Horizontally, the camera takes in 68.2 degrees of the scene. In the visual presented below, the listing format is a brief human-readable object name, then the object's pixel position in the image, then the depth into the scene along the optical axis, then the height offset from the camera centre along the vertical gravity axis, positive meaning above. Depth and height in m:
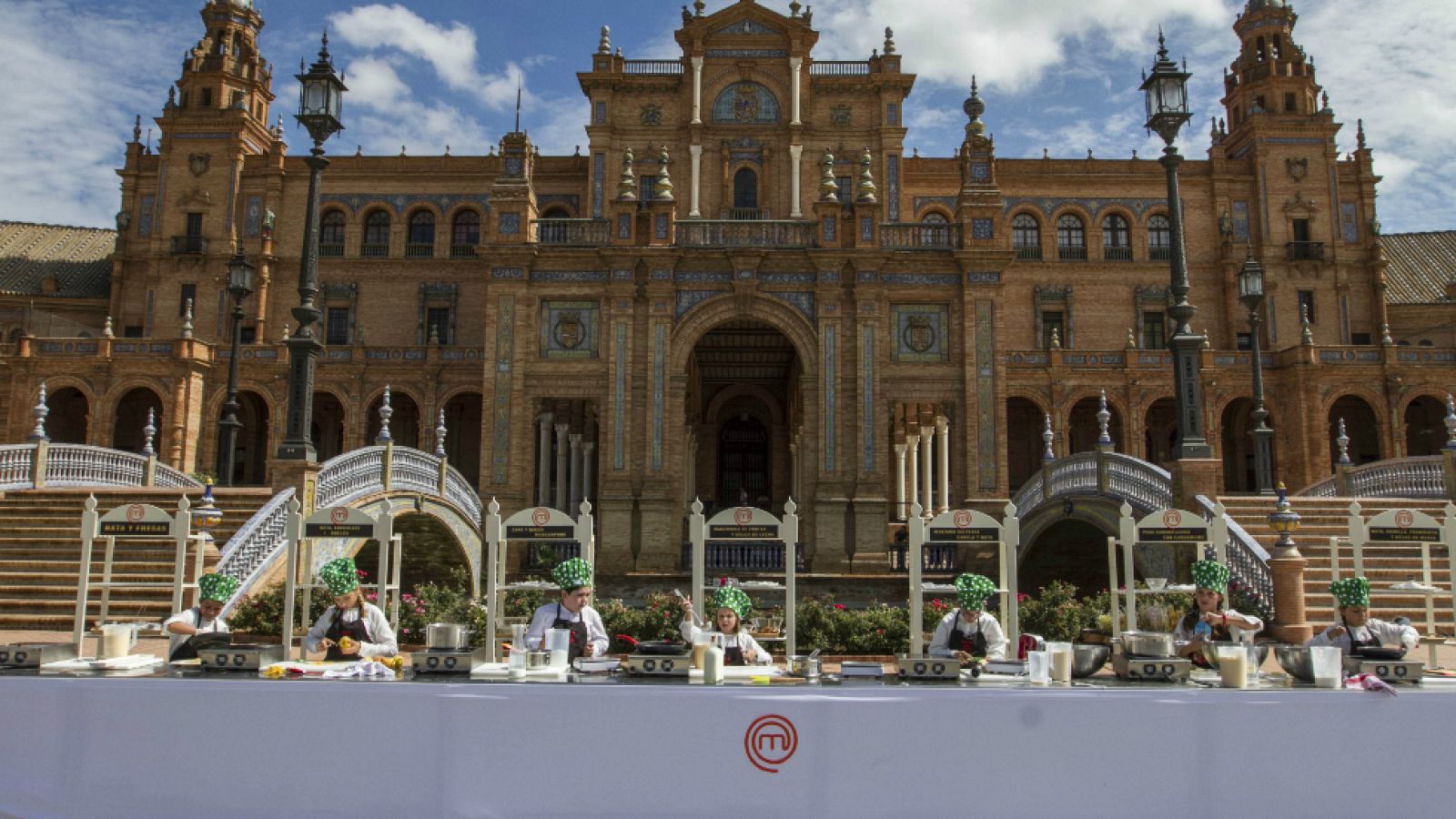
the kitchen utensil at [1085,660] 6.43 -0.50
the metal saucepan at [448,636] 6.75 -0.41
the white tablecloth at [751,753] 5.62 -0.95
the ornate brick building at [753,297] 25.08 +8.06
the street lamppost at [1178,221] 15.83 +5.40
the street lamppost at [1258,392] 20.69 +3.58
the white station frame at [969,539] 9.11 +0.33
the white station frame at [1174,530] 10.52 +0.45
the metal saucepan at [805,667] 6.51 -0.57
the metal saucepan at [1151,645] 6.44 -0.42
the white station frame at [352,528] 10.50 +0.41
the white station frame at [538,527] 11.53 +0.48
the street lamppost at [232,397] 21.03 +3.41
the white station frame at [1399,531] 10.70 +0.47
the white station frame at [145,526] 10.18 +0.40
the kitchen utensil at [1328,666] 5.95 -0.49
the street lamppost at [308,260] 16.09 +4.75
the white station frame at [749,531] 9.61 +0.42
